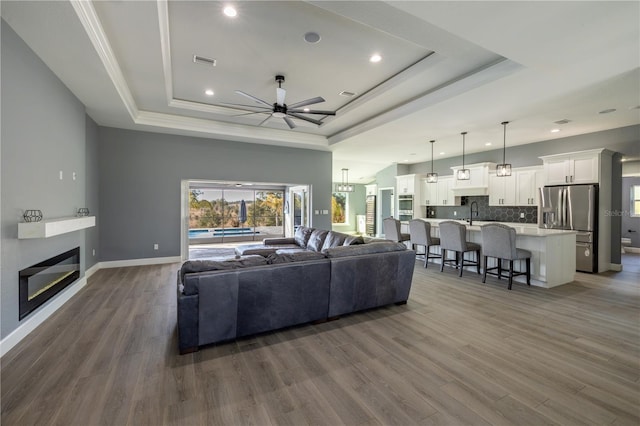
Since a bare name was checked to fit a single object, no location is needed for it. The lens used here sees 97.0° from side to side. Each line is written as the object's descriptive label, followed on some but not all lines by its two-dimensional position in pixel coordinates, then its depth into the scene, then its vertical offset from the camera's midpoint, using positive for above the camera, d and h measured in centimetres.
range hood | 776 +53
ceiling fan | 385 +151
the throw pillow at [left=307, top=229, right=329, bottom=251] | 527 -59
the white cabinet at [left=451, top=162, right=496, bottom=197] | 761 +77
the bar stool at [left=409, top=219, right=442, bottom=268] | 588 -56
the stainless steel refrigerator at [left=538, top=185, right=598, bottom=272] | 564 -12
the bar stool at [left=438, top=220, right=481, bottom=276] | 521 -63
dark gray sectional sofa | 252 -82
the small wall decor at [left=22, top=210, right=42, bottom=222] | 284 -7
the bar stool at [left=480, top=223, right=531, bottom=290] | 443 -62
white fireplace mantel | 271 -20
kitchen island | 452 -74
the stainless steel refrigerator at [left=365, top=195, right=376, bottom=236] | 1190 -29
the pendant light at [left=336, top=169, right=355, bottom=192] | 1129 +92
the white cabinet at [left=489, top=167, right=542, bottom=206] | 684 +55
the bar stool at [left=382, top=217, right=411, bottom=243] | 640 -51
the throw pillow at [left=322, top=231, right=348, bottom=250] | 464 -52
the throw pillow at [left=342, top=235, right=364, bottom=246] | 409 -46
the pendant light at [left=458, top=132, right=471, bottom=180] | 630 +78
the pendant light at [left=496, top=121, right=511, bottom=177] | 541 +78
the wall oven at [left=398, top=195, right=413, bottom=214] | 964 +21
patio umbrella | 1135 -15
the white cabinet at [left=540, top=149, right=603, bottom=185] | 560 +88
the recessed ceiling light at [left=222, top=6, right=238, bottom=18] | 272 +193
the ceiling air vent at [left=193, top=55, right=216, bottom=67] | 368 +196
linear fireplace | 288 -85
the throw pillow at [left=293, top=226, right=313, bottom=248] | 591 -58
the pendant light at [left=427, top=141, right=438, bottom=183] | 672 +76
